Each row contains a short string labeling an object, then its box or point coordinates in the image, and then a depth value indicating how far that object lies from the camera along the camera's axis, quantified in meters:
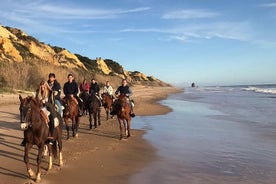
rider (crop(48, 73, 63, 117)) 7.76
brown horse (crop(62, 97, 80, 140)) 9.88
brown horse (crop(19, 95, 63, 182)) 5.35
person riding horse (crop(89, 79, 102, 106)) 13.87
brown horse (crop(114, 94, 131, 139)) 10.34
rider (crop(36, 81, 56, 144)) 6.25
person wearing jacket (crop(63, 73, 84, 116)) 9.98
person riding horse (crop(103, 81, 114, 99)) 15.41
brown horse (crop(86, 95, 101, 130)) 12.10
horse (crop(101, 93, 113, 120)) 14.69
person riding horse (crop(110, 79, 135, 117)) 10.87
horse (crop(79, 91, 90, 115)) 12.35
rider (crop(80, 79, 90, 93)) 15.48
